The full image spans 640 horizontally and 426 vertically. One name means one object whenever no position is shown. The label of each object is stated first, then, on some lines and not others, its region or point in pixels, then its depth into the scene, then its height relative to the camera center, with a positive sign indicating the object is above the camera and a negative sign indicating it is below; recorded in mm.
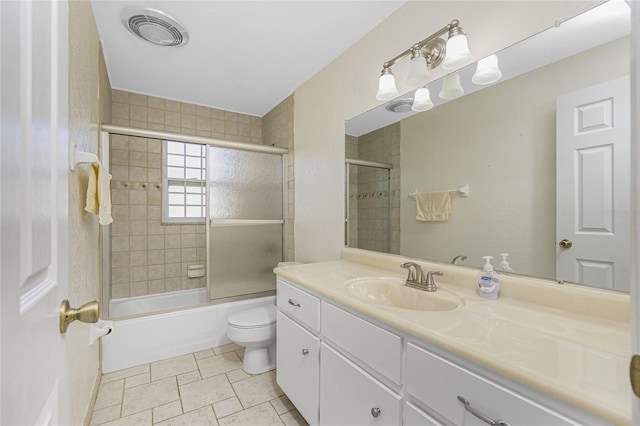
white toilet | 1987 -907
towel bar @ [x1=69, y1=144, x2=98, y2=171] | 1045 +230
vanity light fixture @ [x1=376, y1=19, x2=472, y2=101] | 1216 +766
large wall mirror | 895 +222
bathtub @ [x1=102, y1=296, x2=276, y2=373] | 2076 -999
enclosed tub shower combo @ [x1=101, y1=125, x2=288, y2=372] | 2184 -282
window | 2949 +333
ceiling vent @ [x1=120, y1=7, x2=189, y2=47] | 1661 +1214
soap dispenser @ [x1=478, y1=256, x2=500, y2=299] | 1086 -287
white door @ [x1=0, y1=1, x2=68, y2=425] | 328 +3
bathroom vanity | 594 -384
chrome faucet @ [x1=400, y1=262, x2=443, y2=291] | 1237 -315
